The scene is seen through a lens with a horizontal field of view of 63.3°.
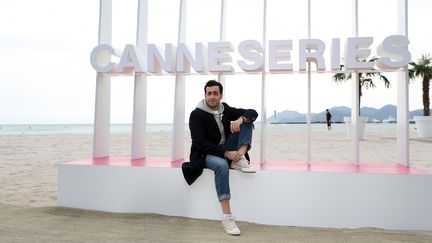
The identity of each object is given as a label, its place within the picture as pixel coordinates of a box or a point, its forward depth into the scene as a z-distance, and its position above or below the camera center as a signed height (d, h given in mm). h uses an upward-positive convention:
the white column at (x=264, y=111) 4418 +310
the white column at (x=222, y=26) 4754 +1485
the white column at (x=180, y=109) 4715 +344
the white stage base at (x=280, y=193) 3650 -645
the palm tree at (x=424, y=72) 16312 +3134
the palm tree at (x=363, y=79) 15205 +2588
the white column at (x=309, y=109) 4305 +340
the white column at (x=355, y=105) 4414 +412
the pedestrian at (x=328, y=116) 20477 +1222
